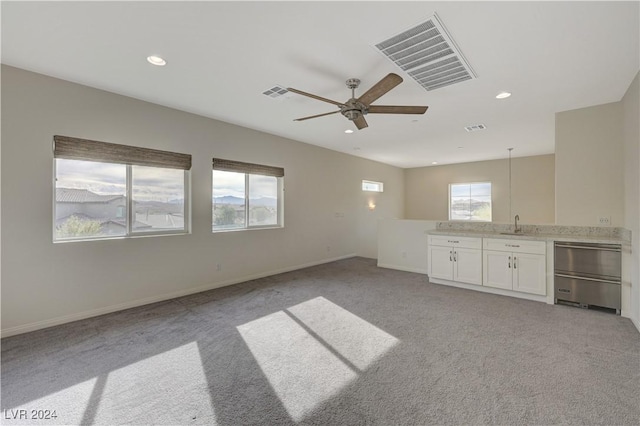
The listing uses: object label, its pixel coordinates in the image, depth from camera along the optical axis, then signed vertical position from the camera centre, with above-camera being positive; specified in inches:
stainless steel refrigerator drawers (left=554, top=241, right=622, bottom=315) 138.4 -32.7
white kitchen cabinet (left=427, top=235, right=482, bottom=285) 176.9 -30.7
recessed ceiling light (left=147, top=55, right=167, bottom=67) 108.3 +62.4
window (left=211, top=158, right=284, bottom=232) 188.7 +14.1
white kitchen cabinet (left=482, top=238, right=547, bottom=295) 155.9 -31.2
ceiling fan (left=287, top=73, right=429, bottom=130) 105.3 +45.2
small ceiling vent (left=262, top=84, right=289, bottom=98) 133.8 +61.8
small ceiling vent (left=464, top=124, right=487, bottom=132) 195.0 +62.8
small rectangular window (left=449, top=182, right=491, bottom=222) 345.4 +15.5
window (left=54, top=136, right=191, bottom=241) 130.8 +13.1
